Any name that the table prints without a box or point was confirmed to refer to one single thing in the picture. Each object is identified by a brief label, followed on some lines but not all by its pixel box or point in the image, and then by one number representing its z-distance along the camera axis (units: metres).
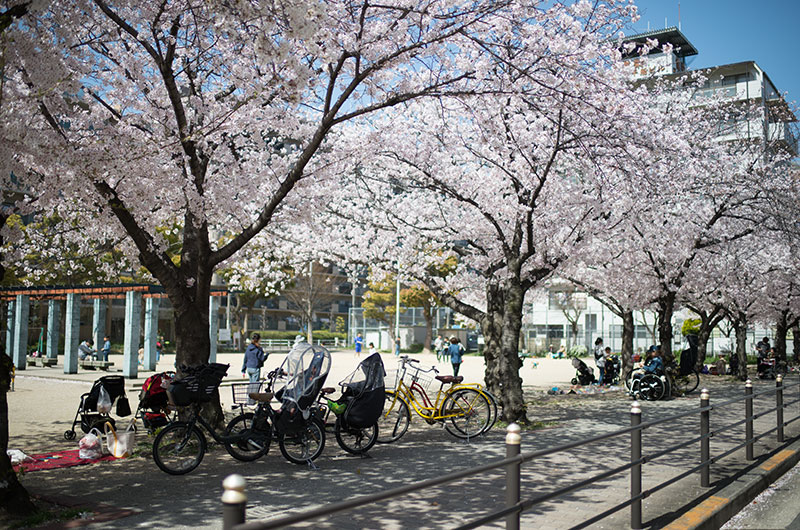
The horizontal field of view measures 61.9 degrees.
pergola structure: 22.89
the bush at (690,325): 43.32
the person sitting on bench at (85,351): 27.84
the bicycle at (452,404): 10.45
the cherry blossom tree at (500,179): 9.27
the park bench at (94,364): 25.86
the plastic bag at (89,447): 8.39
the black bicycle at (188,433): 7.75
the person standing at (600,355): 22.02
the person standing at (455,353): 22.31
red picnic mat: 7.97
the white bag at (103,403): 9.43
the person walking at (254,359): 16.50
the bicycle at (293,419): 8.20
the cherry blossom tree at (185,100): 6.96
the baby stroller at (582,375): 21.25
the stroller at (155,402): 9.21
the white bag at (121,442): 8.62
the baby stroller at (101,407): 9.48
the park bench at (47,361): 28.56
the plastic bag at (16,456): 7.78
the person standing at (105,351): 28.36
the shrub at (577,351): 51.01
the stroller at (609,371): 21.97
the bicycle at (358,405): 8.74
